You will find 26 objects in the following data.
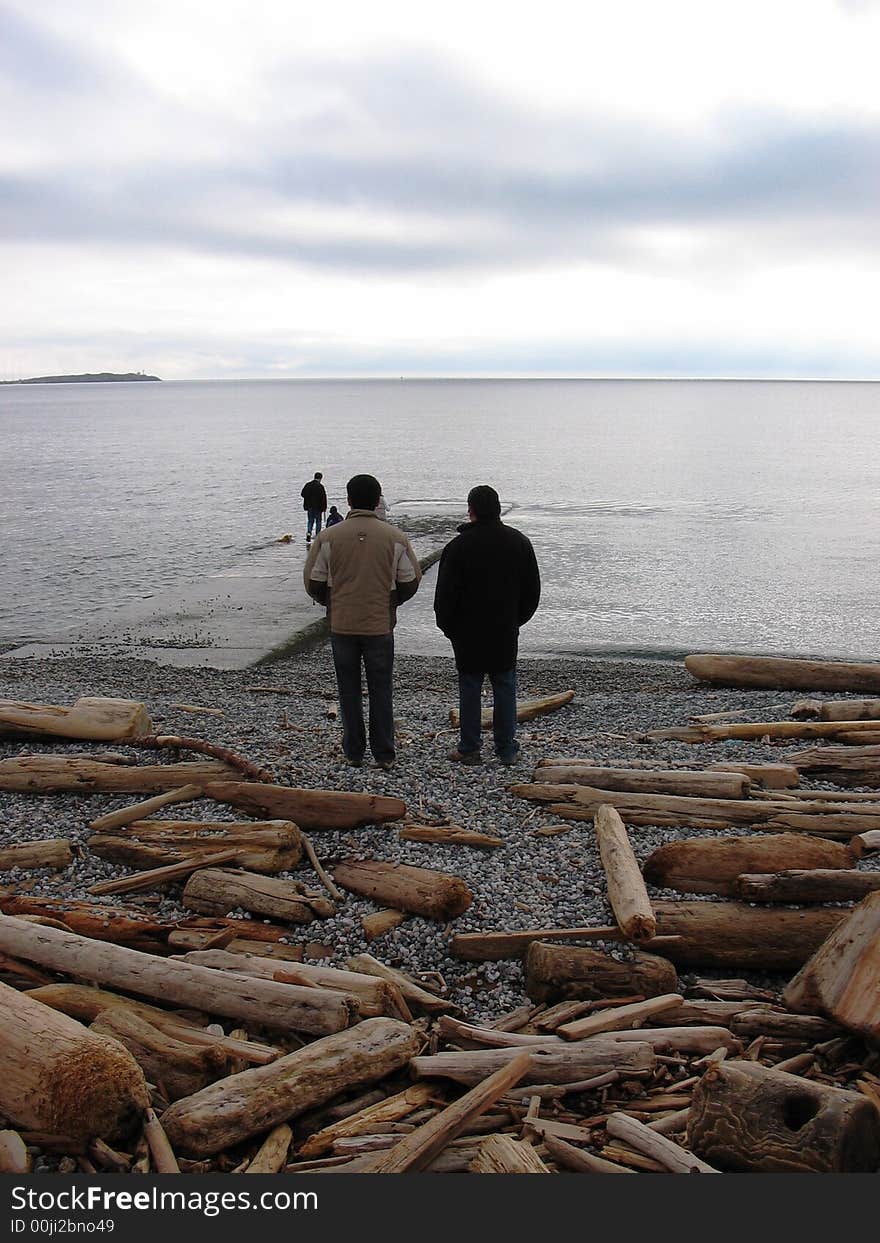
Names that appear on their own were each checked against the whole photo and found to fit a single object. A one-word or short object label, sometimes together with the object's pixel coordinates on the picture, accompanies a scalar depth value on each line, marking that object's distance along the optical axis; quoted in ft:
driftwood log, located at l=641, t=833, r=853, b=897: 21.52
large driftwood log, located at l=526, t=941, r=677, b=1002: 17.78
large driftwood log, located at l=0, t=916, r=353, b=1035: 16.48
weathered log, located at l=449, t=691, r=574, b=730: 38.29
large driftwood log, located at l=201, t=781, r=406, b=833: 25.32
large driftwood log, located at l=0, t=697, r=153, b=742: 32.35
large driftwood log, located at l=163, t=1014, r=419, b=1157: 13.85
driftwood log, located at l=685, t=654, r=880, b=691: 44.60
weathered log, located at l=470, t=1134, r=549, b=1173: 12.91
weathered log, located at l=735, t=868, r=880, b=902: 20.10
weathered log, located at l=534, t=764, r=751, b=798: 26.68
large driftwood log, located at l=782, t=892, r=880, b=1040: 15.75
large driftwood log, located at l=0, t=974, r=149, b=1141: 13.57
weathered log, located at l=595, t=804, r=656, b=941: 18.92
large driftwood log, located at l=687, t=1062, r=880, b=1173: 12.85
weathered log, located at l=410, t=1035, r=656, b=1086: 15.29
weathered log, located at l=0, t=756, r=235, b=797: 27.94
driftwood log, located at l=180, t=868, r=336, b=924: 20.74
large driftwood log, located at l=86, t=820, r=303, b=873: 22.94
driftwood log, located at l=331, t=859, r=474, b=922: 20.62
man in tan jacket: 28.71
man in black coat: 29.32
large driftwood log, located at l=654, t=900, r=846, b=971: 19.31
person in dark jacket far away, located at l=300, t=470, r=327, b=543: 102.78
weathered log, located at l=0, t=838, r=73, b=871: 23.49
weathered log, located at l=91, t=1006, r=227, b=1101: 15.17
